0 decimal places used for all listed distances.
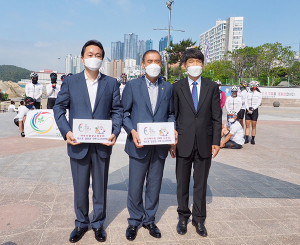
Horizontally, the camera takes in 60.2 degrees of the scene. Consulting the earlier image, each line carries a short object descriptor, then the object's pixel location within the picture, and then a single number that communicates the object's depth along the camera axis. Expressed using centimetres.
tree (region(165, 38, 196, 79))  4522
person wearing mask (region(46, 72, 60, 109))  942
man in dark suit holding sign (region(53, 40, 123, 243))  276
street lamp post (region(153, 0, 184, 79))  2475
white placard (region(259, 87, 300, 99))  2630
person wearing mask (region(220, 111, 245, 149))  774
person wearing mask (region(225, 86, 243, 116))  935
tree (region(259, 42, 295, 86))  3838
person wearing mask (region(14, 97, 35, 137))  851
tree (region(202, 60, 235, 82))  4544
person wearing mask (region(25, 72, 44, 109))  925
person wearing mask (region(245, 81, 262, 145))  868
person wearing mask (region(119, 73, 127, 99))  1168
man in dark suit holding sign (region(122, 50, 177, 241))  285
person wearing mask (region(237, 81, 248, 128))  938
